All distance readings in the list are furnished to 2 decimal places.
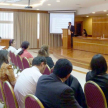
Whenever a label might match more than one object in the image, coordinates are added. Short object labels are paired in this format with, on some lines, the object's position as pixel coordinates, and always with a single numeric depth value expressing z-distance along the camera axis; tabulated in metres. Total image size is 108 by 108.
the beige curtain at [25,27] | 13.27
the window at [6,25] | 13.30
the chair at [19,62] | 4.99
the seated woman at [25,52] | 5.04
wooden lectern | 11.35
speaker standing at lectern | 11.50
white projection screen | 12.95
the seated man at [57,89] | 1.56
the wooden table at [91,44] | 9.47
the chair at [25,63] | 4.45
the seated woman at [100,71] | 2.37
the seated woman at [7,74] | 2.66
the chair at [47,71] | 3.75
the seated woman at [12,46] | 6.52
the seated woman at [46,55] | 4.17
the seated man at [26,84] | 2.15
